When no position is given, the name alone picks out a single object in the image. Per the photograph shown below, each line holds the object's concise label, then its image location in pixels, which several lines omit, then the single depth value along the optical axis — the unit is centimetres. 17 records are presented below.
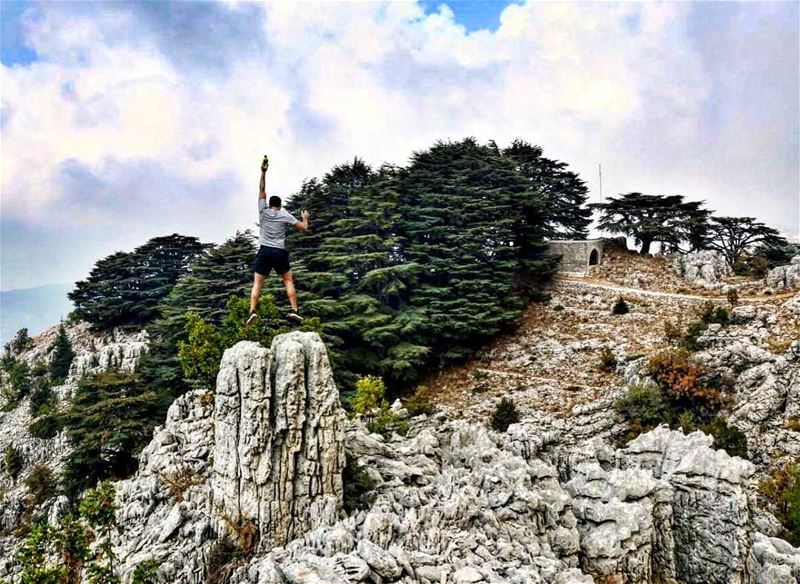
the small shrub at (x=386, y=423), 1903
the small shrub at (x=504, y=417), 2378
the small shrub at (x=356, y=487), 1178
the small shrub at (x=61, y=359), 4016
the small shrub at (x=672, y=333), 2711
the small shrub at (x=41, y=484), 2672
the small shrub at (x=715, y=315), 2661
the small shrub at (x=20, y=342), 5006
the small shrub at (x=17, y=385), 3994
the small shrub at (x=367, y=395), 1967
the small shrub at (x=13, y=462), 3109
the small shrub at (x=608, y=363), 2691
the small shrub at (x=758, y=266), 3372
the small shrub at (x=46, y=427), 3112
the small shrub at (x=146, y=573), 1002
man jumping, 1027
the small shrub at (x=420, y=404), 2495
